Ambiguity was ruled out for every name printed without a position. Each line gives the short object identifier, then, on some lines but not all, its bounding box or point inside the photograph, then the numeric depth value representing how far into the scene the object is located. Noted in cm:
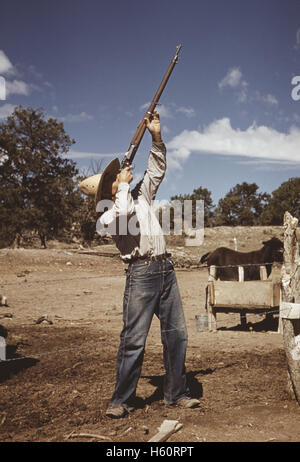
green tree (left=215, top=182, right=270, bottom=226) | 4544
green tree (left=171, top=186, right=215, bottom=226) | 4709
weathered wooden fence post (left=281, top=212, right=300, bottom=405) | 354
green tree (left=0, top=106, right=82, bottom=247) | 2622
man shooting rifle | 324
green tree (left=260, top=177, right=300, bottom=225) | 3725
